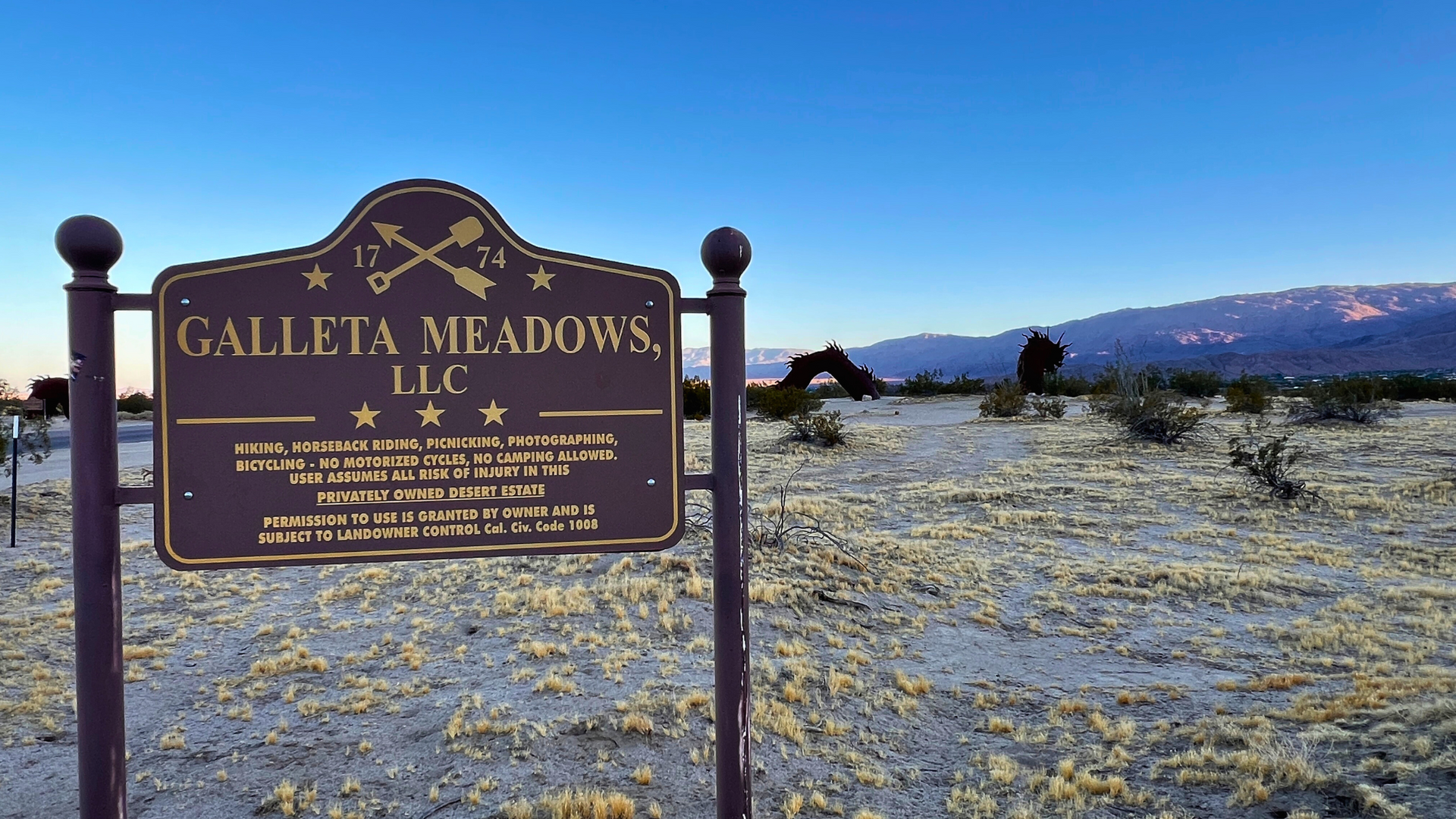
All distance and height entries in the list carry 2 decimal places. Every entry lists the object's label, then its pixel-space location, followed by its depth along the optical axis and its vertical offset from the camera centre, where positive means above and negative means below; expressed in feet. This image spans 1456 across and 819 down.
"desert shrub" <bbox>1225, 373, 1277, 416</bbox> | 77.87 -0.13
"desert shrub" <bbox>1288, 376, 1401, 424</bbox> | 67.41 -0.98
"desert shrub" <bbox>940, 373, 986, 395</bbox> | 124.06 +2.32
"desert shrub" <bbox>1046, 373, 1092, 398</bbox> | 114.21 +2.04
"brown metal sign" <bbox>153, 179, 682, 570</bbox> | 8.48 +0.17
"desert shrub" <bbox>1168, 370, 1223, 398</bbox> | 115.24 +1.83
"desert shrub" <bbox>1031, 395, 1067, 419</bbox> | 76.02 -0.87
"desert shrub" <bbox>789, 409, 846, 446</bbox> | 54.65 -1.79
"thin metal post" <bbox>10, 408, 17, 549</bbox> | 26.49 -1.33
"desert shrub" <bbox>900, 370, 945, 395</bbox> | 126.65 +2.82
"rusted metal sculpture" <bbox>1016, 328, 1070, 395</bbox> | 113.19 +5.93
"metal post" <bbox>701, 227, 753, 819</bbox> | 9.07 -1.33
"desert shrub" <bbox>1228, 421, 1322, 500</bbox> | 35.53 -3.66
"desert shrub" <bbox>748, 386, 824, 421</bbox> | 70.44 +0.16
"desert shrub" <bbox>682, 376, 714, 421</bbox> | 78.89 +0.76
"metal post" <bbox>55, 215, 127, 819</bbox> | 8.18 -1.10
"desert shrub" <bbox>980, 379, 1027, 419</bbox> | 76.89 -0.35
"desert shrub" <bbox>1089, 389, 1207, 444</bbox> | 54.75 -1.53
